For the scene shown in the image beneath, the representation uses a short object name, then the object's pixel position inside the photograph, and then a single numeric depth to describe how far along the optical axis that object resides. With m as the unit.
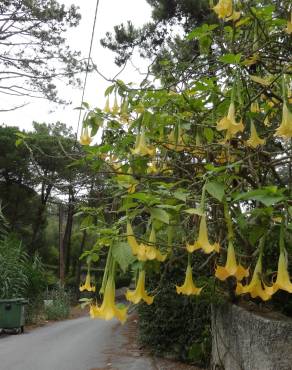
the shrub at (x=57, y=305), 14.03
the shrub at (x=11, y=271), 11.12
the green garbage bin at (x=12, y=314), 10.02
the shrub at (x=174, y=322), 5.89
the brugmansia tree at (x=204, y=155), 1.82
